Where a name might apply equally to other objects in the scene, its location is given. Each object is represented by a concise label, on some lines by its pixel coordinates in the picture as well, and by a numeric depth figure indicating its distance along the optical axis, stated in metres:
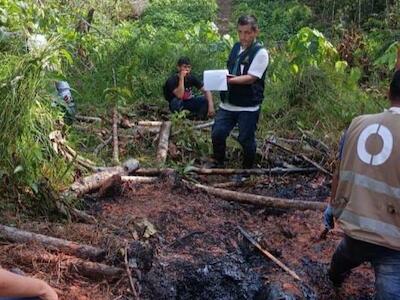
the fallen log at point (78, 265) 4.04
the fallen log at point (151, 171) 6.16
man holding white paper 6.24
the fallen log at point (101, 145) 6.75
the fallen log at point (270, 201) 5.66
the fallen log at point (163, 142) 6.73
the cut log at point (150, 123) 7.89
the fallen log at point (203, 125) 7.80
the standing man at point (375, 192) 3.34
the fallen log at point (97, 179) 5.41
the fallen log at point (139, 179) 5.91
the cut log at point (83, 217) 4.90
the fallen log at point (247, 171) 6.52
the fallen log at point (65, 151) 5.45
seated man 8.50
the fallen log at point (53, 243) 4.18
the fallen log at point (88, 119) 7.79
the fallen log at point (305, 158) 6.73
